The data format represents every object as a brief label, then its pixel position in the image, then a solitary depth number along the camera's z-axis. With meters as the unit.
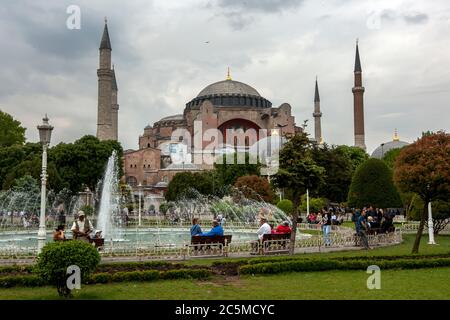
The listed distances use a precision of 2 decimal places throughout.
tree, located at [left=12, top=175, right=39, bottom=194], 34.38
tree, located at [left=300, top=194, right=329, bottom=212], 35.94
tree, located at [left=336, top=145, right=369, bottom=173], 59.61
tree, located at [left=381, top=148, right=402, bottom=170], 56.18
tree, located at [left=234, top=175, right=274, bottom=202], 37.72
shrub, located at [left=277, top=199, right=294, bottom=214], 31.92
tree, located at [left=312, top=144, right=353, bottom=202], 44.09
